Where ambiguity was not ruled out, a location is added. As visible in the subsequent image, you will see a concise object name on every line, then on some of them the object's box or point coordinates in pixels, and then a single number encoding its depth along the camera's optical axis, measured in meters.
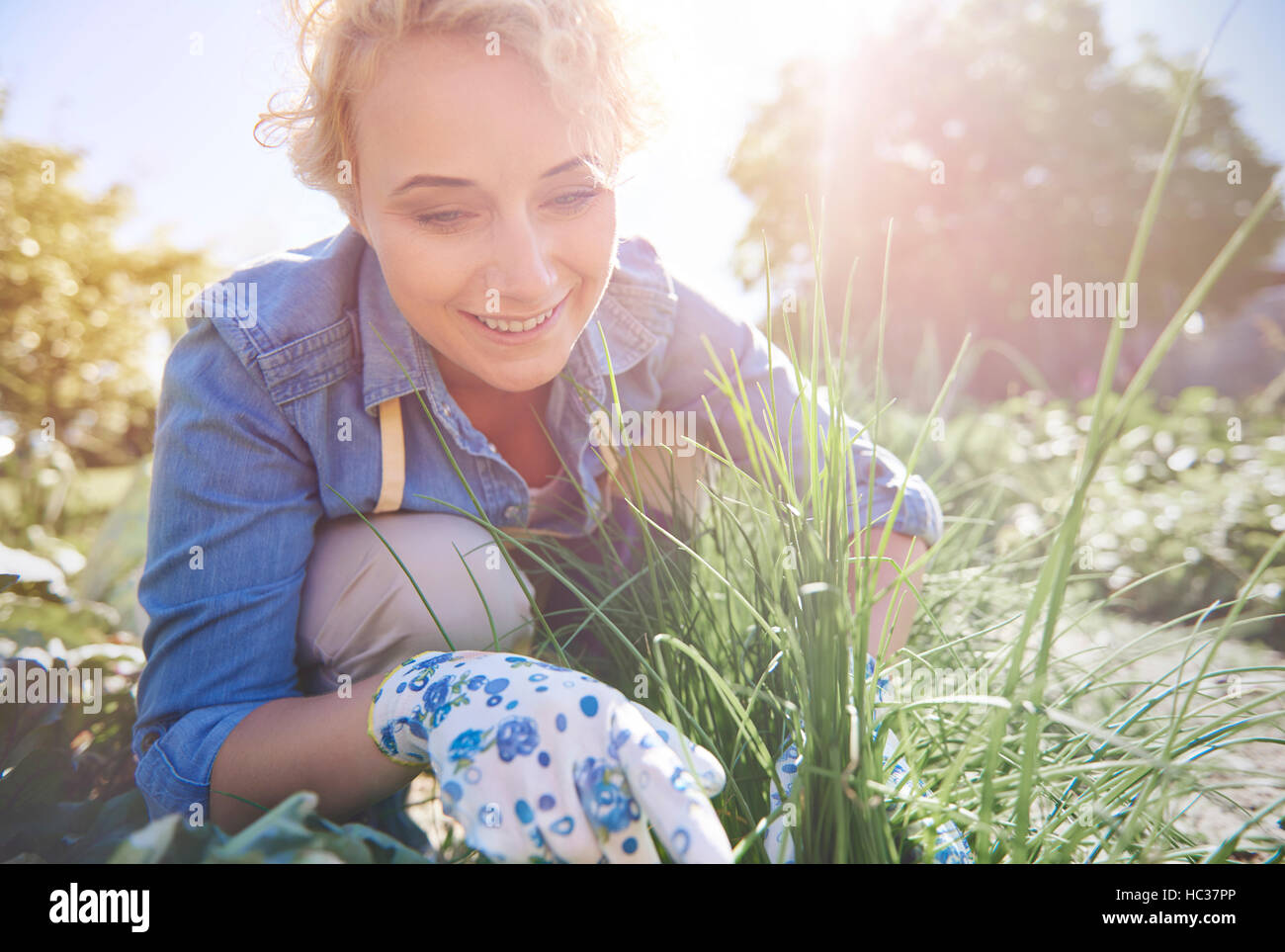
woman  0.40
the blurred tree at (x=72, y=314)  5.46
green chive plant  0.30
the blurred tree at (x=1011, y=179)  10.58
